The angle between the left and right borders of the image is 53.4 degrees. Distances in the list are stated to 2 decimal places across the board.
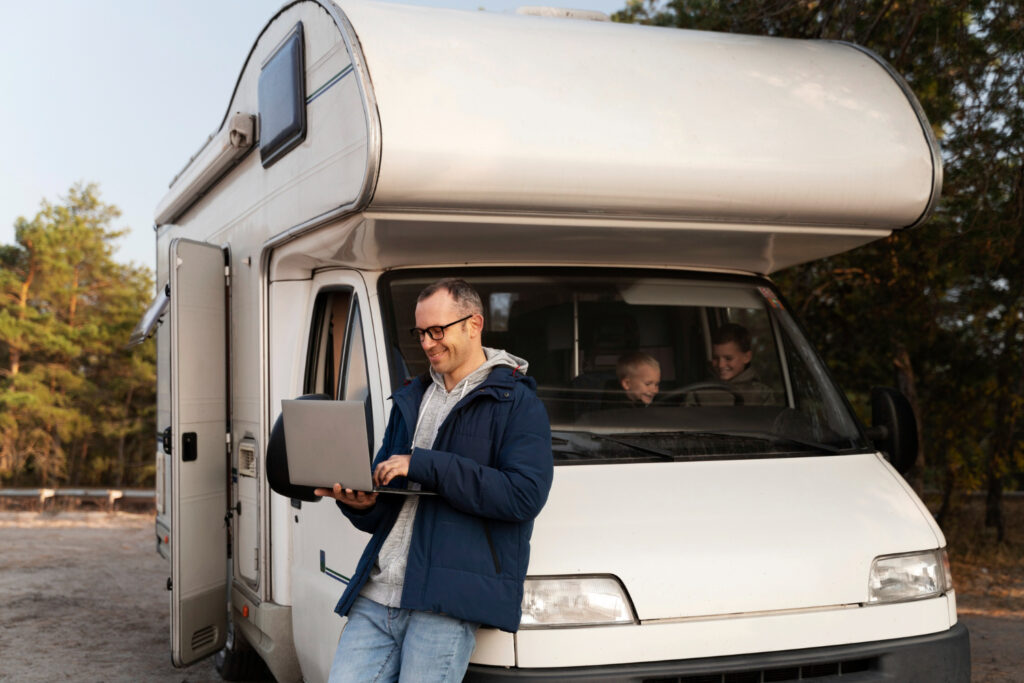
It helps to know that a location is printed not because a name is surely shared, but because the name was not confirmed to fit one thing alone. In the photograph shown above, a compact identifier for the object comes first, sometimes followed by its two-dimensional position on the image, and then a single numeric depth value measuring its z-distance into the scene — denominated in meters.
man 2.64
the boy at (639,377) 3.90
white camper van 3.10
